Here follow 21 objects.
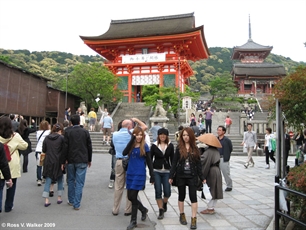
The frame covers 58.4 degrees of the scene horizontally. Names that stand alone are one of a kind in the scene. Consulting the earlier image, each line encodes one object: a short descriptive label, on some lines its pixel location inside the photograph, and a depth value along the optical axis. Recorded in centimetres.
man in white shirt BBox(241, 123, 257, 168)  1002
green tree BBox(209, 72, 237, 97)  3149
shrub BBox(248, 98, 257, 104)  3206
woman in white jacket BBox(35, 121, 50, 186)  681
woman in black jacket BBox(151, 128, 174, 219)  464
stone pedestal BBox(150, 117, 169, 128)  1677
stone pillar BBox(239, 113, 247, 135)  1722
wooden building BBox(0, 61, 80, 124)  1652
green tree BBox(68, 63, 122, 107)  2284
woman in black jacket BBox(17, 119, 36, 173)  746
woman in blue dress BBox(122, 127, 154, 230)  416
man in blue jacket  668
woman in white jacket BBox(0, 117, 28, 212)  459
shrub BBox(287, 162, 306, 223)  337
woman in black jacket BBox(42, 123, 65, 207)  520
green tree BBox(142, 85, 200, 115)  2080
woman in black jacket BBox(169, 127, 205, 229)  419
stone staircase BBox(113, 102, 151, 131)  2224
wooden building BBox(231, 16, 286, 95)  3969
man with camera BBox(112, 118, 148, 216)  478
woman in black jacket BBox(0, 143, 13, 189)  398
